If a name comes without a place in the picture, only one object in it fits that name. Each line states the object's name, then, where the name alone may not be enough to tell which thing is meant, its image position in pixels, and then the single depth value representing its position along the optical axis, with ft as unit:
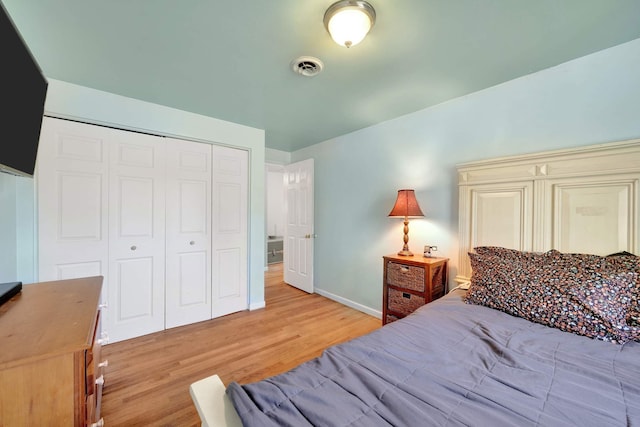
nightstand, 7.18
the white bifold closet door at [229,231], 9.68
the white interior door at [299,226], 12.73
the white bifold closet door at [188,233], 8.76
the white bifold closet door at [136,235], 7.79
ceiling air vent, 5.78
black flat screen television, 3.49
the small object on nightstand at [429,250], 7.94
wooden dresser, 2.57
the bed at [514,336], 2.42
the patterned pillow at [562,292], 3.89
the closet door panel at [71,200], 6.84
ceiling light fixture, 4.18
